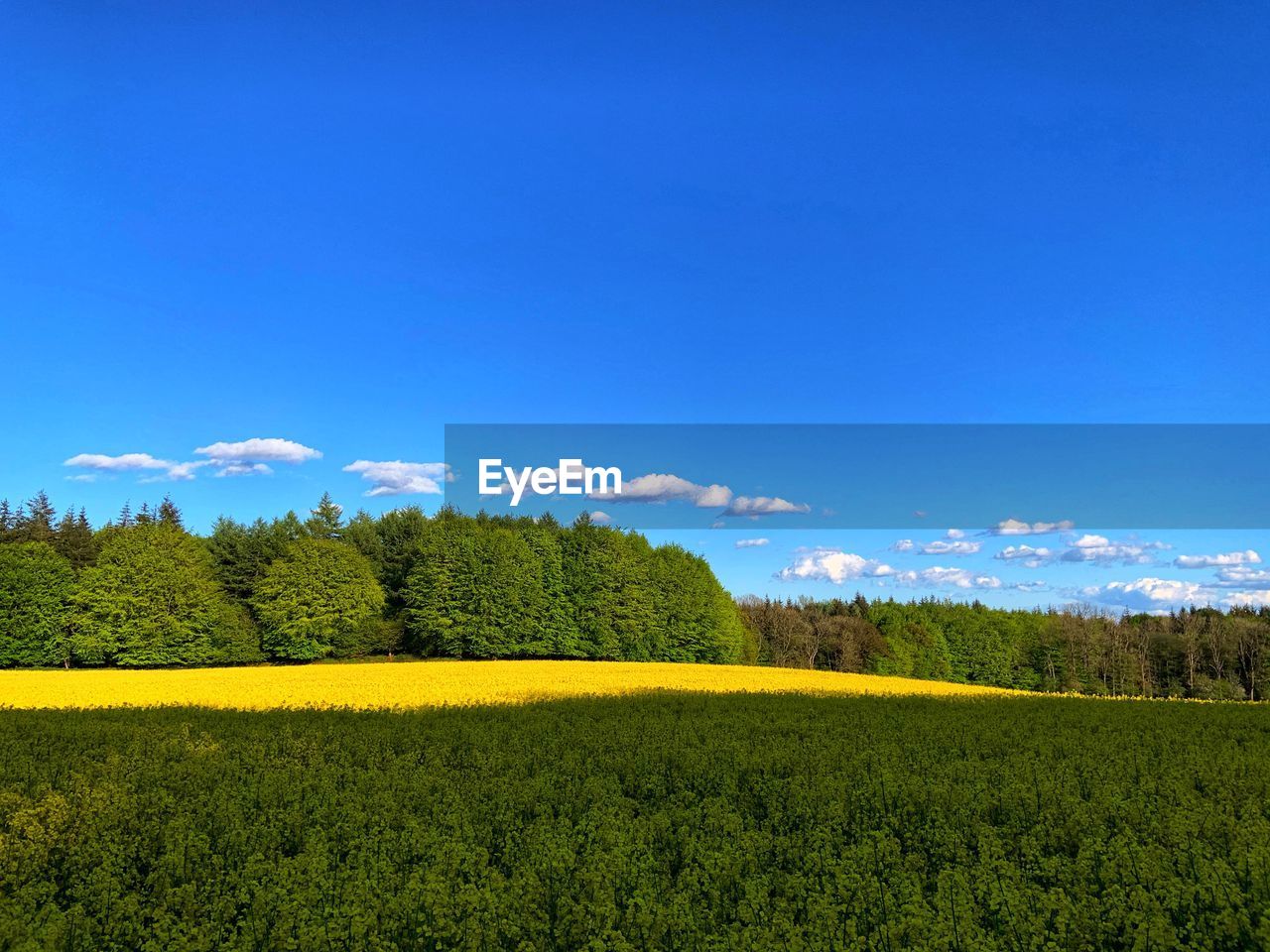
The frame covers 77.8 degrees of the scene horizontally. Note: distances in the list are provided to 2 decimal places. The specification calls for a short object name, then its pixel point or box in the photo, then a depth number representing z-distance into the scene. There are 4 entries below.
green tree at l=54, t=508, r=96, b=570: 72.38
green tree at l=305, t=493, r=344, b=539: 79.62
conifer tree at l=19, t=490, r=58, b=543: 78.25
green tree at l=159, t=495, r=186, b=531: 94.69
